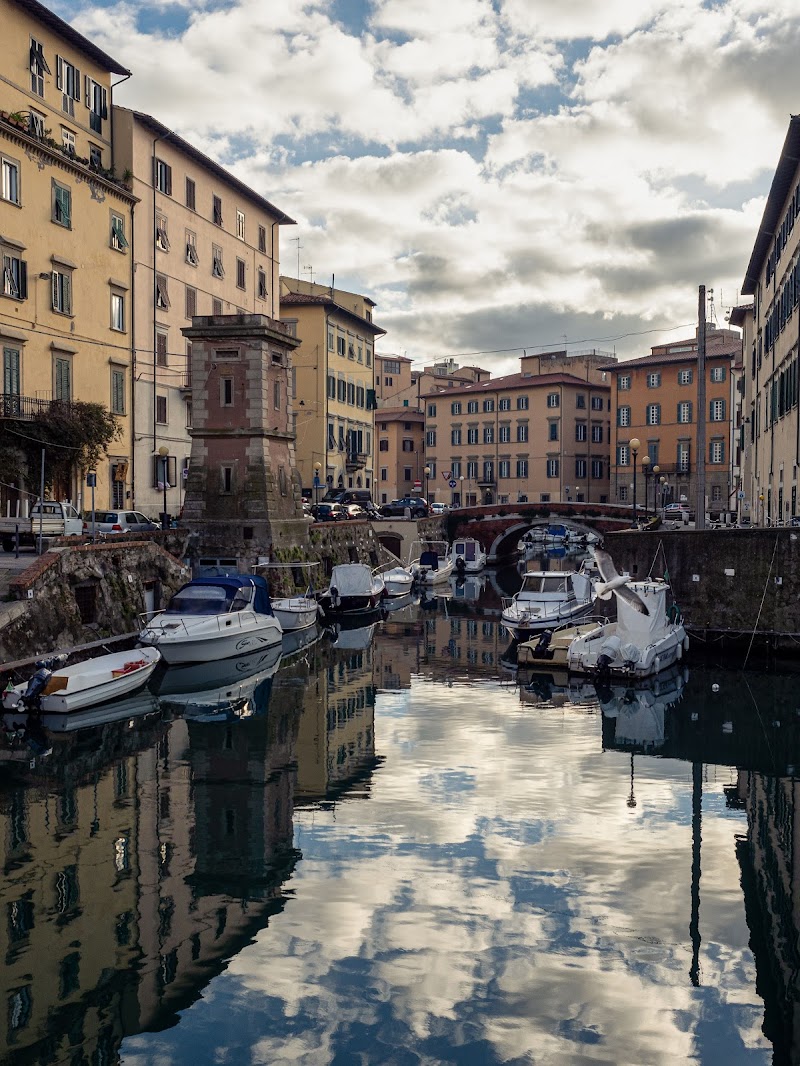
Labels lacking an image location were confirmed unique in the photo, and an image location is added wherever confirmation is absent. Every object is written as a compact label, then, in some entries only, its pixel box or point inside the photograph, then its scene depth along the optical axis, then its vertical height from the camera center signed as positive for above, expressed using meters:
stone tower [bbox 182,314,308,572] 43.59 +2.91
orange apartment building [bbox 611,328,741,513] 89.69 +8.33
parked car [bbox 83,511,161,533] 41.22 -0.59
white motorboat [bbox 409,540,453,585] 66.00 -3.88
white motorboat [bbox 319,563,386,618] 48.62 -3.97
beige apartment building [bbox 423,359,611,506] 99.44 +7.11
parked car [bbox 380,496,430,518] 77.56 -0.03
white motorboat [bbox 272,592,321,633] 41.34 -4.24
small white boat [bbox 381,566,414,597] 58.28 -4.17
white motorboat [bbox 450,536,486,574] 74.31 -3.40
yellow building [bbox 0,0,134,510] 41.12 +11.92
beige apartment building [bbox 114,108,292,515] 51.03 +13.13
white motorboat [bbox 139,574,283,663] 31.62 -3.71
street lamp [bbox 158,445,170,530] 41.12 +1.02
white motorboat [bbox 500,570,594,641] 40.00 -3.81
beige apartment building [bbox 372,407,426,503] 115.00 +6.30
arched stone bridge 70.69 -0.74
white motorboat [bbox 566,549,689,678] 31.81 -4.16
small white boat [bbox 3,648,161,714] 24.95 -4.52
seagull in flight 32.53 -2.61
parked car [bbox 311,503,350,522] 59.94 -0.24
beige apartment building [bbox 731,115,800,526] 41.56 +7.78
